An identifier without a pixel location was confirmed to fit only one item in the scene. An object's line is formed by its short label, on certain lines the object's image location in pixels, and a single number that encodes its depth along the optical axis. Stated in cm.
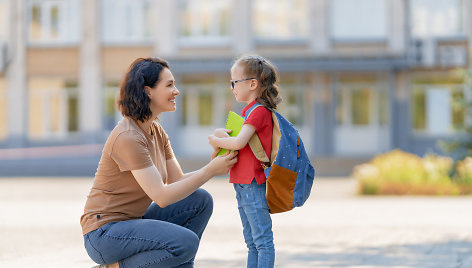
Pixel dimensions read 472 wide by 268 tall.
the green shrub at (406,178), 2535
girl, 790
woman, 768
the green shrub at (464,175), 2542
